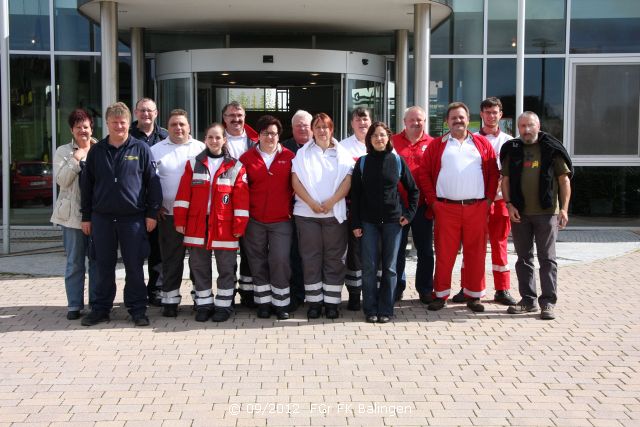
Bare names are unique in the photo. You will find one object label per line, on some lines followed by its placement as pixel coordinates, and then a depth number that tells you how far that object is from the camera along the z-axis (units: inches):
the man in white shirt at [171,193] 263.6
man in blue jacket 247.9
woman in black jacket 255.8
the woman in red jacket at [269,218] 259.9
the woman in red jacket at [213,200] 253.8
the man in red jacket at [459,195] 272.2
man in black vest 265.4
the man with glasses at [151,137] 276.8
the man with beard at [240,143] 276.1
